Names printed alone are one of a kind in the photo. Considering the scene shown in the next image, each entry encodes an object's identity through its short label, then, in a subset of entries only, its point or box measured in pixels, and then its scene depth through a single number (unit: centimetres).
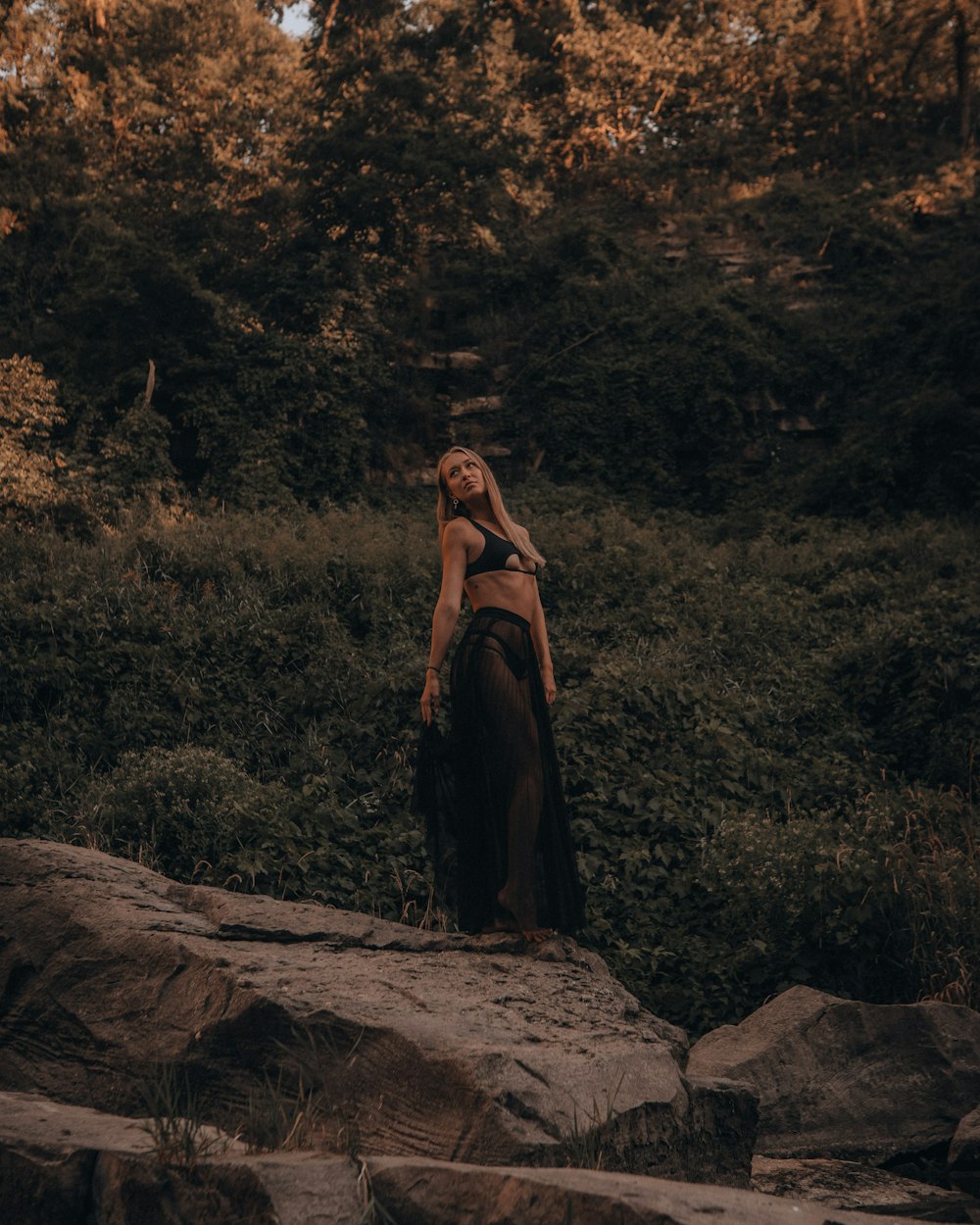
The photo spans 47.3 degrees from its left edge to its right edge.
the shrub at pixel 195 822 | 697
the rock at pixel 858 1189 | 384
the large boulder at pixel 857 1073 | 489
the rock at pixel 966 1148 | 430
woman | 518
